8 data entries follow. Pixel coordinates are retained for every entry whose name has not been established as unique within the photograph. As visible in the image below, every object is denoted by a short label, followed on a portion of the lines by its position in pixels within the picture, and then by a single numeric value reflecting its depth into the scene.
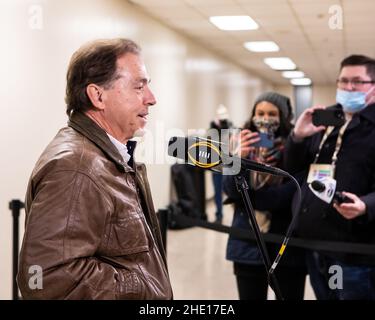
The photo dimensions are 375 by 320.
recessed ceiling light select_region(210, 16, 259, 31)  6.87
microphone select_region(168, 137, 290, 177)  1.37
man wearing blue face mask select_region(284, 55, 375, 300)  2.24
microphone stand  1.37
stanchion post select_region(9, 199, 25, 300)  3.26
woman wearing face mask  2.45
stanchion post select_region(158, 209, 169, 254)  2.82
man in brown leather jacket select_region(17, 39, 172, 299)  1.17
